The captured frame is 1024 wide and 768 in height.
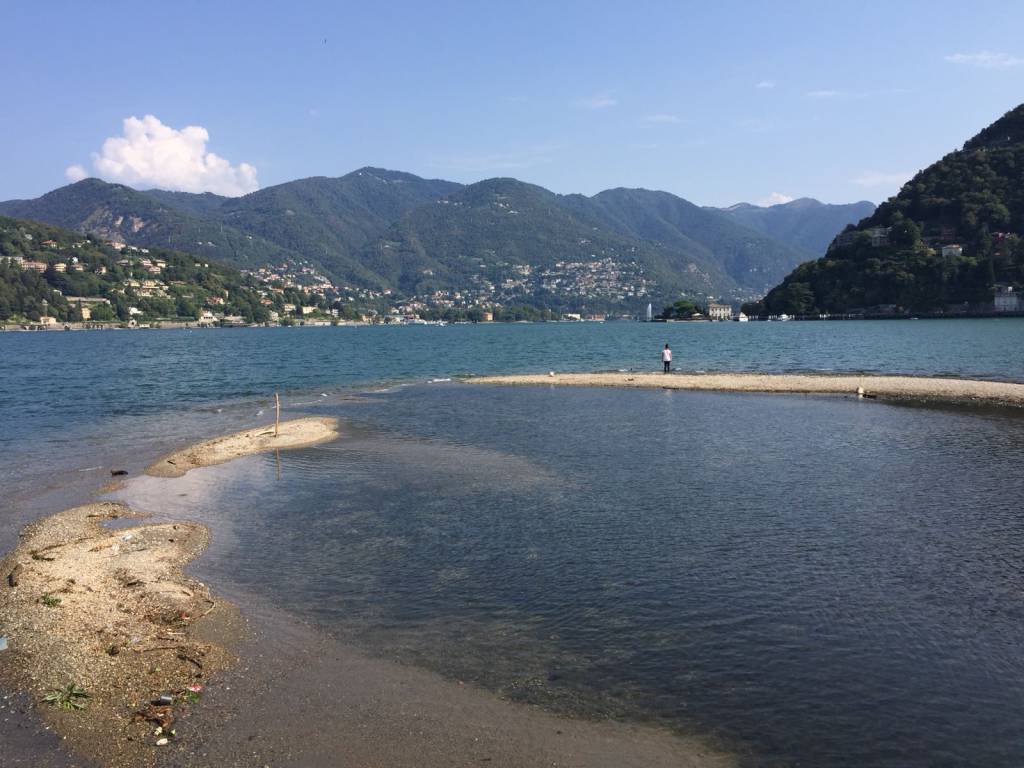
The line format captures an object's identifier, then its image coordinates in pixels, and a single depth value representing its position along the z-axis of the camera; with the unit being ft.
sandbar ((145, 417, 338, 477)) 90.89
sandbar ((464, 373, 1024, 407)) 145.89
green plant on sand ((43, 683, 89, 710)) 32.42
